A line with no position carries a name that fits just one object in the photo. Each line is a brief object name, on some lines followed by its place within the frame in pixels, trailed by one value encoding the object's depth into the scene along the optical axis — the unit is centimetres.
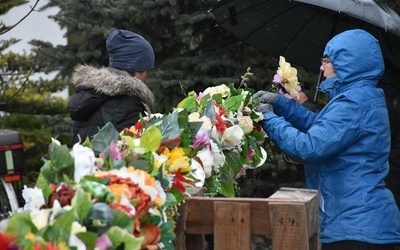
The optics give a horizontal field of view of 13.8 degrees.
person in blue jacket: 675
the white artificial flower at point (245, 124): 675
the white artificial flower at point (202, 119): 587
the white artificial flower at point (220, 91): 712
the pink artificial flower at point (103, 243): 371
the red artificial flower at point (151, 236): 409
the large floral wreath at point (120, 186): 368
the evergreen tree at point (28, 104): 1772
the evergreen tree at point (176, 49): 1181
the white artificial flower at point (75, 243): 362
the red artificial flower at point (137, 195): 401
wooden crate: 522
